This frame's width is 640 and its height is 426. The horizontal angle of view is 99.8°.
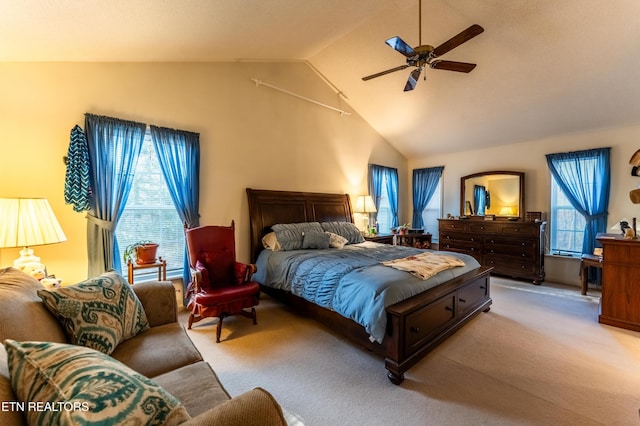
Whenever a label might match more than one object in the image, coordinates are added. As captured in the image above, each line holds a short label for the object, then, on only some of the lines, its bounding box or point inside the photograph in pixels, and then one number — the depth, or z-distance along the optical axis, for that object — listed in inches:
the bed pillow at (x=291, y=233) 147.4
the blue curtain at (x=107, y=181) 111.0
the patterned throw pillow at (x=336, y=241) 156.3
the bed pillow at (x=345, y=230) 172.2
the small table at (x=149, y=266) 113.3
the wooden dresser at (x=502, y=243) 177.0
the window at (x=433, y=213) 246.1
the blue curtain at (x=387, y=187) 228.4
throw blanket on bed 101.3
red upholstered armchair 107.9
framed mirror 199.5
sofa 28.8
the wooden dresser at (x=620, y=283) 112.0
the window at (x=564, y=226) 178.2
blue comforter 86.0
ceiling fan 96.1
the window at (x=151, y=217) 124.9
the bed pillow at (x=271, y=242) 148.2
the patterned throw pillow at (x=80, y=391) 25.5
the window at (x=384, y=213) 241.1
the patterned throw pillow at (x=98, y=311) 53.8
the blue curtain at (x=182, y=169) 128.6
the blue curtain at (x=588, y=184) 163.6
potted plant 116.4
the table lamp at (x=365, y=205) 209.8
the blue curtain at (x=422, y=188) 242.8
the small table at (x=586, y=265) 148.5
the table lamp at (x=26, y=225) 74.6
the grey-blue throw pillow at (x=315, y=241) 148.9
